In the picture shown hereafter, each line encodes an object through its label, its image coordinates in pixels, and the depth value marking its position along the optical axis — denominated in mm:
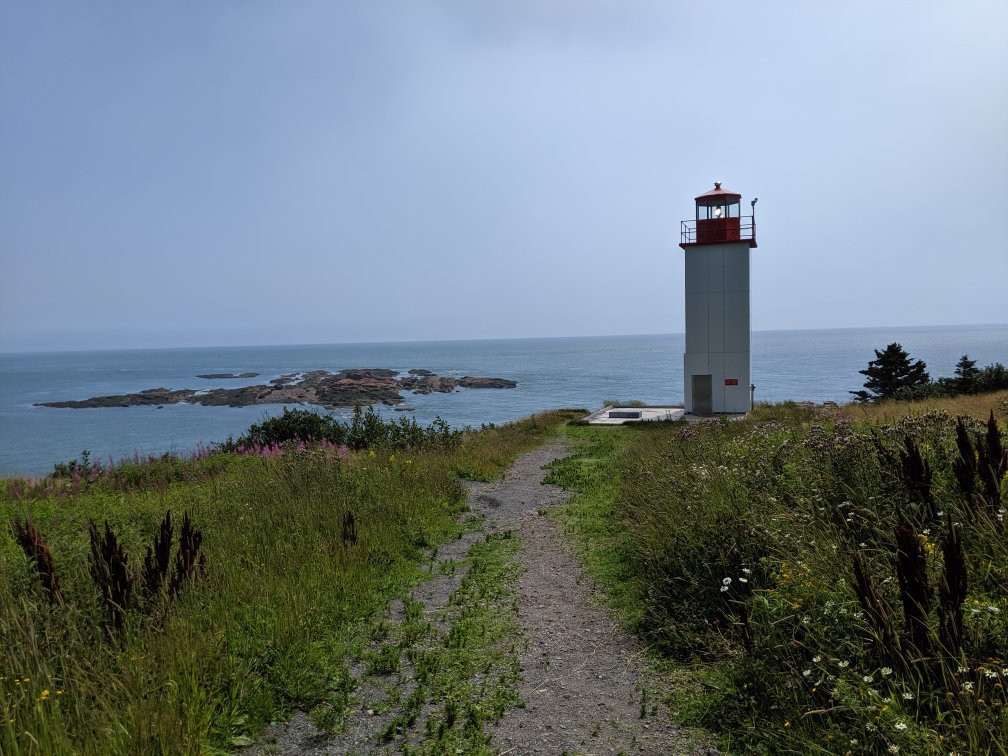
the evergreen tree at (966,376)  25870
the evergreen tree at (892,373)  36719
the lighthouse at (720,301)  23078
